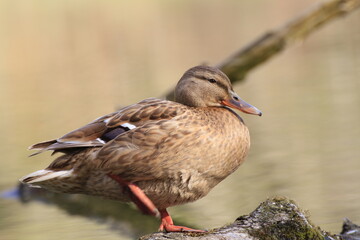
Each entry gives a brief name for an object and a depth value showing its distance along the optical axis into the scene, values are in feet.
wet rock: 28.91
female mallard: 32.48
